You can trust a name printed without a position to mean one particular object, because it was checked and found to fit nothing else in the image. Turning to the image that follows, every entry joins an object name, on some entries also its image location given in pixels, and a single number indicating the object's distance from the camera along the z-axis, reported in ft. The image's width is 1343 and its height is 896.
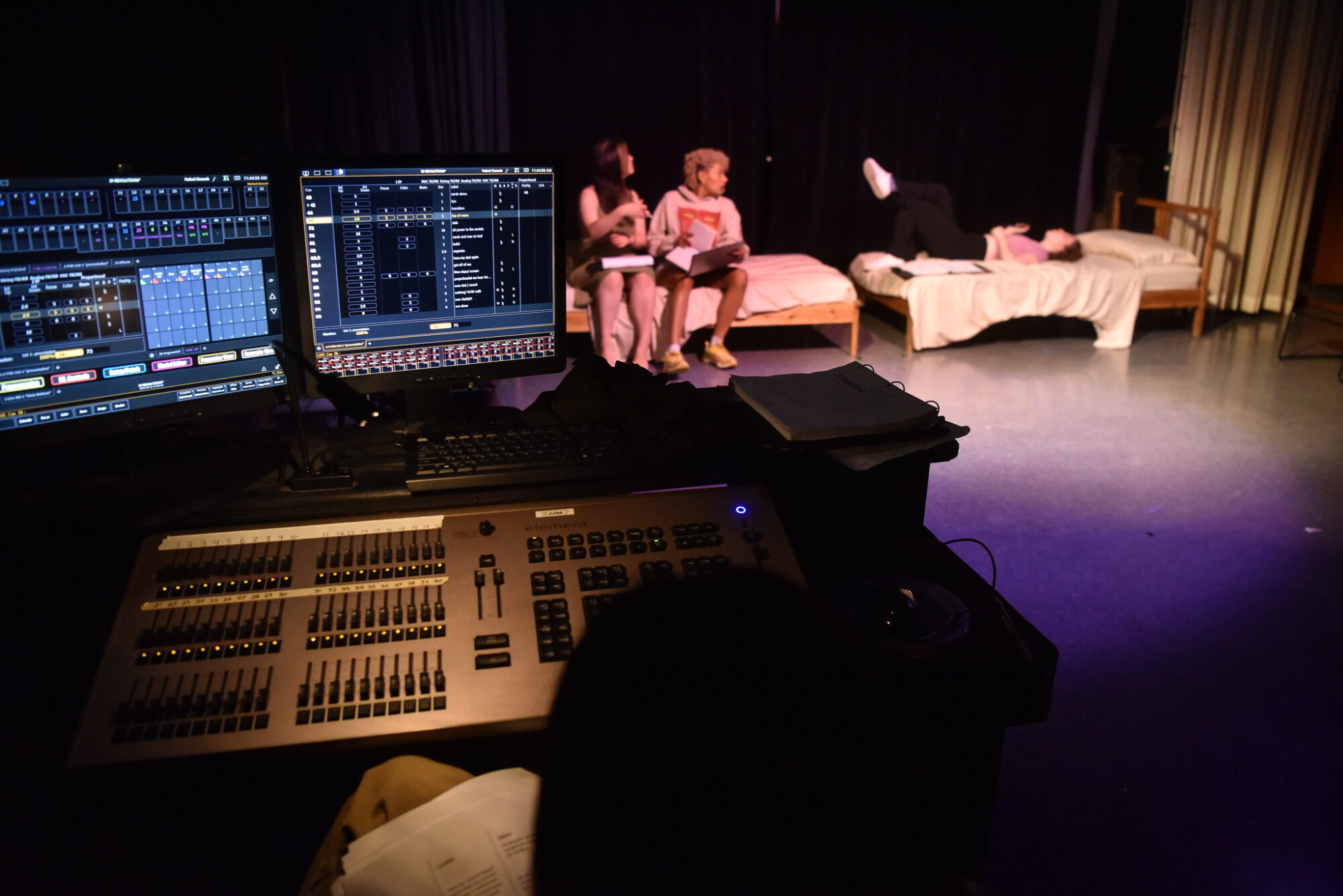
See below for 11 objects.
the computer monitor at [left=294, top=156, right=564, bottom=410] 4.54
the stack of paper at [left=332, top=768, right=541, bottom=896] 3.00
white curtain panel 18.24
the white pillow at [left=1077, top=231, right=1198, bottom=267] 17.87
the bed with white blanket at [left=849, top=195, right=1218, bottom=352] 16.89
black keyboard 4.15
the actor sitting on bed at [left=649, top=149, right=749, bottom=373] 15.98
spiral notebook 4.43
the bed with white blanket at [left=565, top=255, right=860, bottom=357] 16.33
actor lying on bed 18.06
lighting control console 3.23
